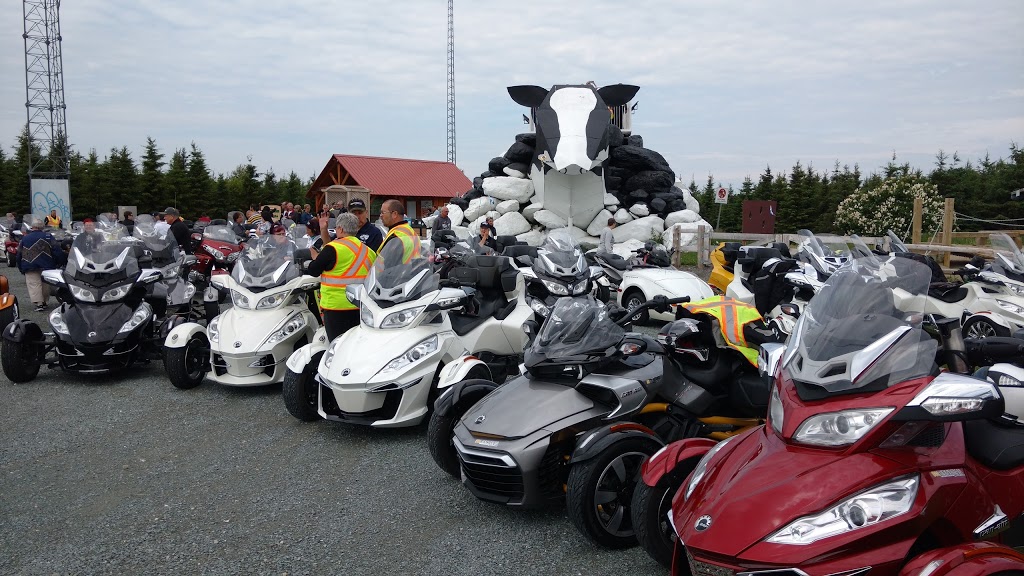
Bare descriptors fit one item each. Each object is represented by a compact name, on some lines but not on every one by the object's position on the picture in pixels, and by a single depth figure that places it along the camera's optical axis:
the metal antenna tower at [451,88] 45.19
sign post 18.73
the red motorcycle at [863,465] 2.42
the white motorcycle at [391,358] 5.36
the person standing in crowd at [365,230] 7.78
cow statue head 17.33
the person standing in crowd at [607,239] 14.20
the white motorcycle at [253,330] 6.81
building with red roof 40.34
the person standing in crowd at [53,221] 19.51
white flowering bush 20.62
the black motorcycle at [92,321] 7.22
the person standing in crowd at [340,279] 6.73
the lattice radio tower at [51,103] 29.62
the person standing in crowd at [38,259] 12.34
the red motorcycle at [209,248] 11.70
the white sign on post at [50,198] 27.66
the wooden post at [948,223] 15.13
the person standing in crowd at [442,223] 17.34
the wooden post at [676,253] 17.31
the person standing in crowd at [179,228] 11.01
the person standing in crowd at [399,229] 6.10
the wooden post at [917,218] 15.18
